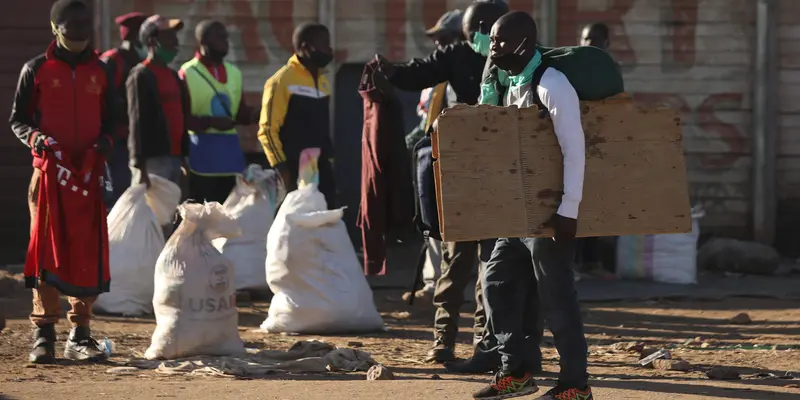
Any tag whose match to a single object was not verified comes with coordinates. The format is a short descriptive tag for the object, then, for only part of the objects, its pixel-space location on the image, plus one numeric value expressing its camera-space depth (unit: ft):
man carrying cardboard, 37.70
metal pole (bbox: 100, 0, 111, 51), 84.02
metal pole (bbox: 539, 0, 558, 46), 85.35
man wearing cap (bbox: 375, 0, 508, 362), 47.83
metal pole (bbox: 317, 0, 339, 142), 84.99
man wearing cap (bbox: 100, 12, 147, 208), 70.64
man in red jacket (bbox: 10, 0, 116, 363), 49.44
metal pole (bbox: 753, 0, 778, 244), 85.66
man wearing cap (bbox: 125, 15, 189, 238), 64.80
